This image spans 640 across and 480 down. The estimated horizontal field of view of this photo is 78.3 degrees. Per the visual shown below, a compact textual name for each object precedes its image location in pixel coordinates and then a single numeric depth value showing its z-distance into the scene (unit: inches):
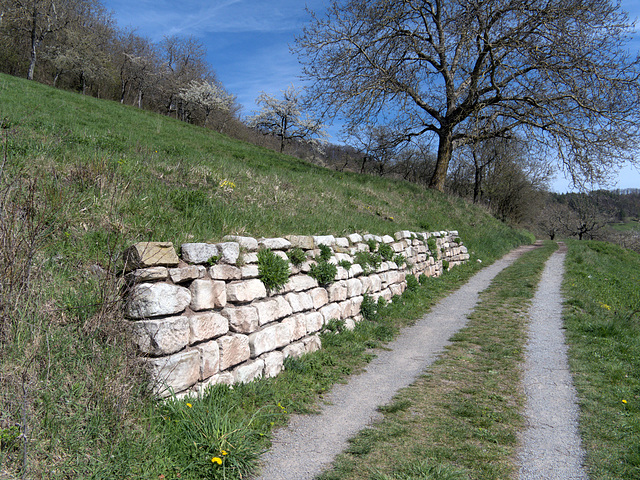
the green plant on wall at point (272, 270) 185.6
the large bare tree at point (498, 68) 522.3
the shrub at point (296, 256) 210.1
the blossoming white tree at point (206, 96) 1486.2
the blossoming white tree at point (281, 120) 1588.3
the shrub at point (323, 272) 225.1
